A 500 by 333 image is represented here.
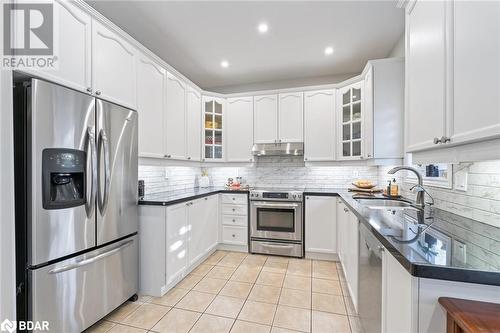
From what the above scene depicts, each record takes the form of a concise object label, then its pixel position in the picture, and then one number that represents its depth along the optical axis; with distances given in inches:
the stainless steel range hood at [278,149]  142.3
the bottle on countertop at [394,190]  105.1
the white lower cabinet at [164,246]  89.9
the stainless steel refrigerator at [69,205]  54.6
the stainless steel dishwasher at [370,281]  50.5
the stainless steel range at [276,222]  128.9
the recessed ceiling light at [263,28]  97.7
